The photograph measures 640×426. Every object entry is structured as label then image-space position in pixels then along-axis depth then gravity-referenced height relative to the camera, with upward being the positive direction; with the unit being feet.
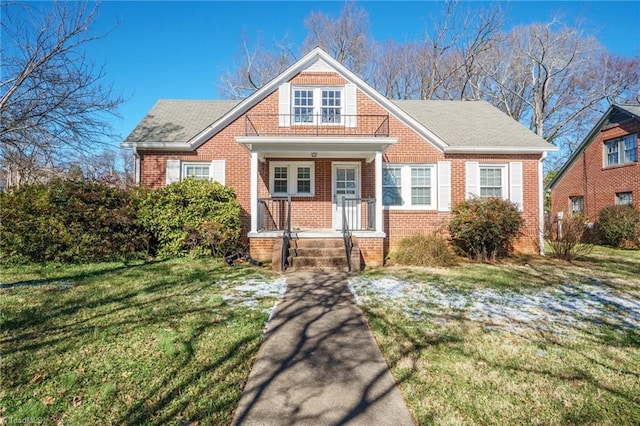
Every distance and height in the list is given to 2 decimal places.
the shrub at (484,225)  31.09 -0.53
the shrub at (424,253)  29.17 -3.11
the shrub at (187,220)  28.86 -0.09
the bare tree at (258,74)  83.35 +37.57
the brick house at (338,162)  35.76 +6.54
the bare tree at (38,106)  34.55 +12.50
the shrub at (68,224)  24.98 -0.41
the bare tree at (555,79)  75.77 +35.17
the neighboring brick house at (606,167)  49.08 +9.05
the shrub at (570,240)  31.58 -2.08
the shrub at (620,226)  44.81 -0.86
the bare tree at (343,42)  84.84 +46.99
